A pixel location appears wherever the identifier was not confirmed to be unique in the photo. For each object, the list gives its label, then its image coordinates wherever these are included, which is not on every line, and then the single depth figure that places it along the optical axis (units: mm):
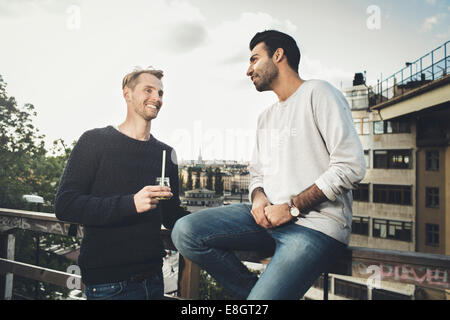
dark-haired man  1170
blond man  1444
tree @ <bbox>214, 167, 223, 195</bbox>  27156
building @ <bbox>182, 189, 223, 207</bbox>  35969
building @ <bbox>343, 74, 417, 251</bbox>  21109
